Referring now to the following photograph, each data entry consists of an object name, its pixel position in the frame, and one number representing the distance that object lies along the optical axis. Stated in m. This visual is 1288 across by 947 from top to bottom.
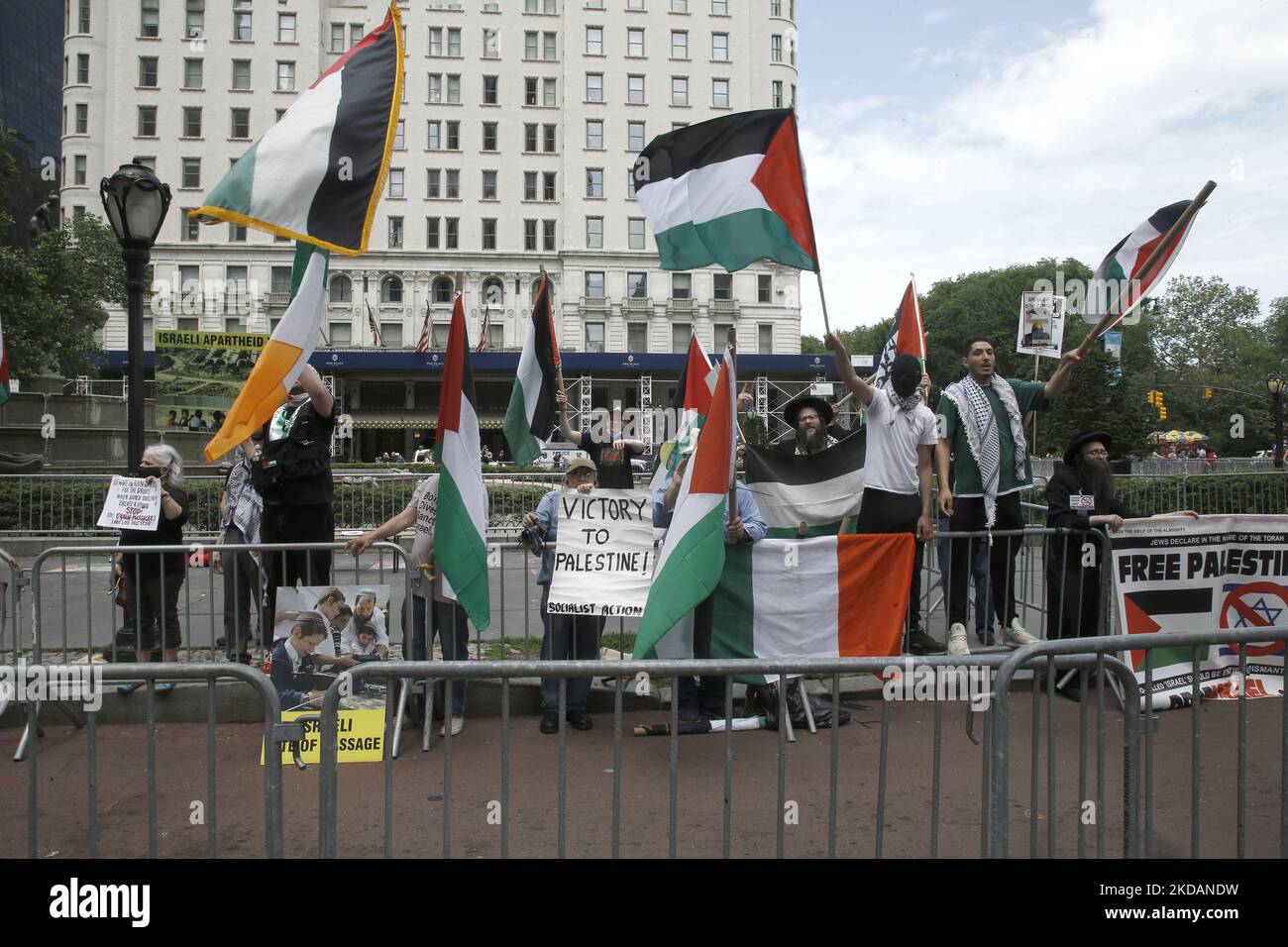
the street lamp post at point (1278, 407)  30.70
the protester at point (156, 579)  6.37
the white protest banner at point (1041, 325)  9.34
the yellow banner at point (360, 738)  4.68
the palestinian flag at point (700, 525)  4.86
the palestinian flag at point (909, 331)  7.95
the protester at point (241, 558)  6.48
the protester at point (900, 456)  6.59
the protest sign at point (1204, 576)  5.56
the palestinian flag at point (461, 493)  5.36
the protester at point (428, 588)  5.88
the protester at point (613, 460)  6.58
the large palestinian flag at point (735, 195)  5.55
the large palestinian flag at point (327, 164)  4.79
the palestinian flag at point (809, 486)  6.94
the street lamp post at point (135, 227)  7.88
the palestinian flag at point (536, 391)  6.80
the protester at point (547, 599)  6.14
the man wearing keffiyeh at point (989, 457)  6.92
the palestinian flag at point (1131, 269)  6.80
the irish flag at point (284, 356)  4.74
